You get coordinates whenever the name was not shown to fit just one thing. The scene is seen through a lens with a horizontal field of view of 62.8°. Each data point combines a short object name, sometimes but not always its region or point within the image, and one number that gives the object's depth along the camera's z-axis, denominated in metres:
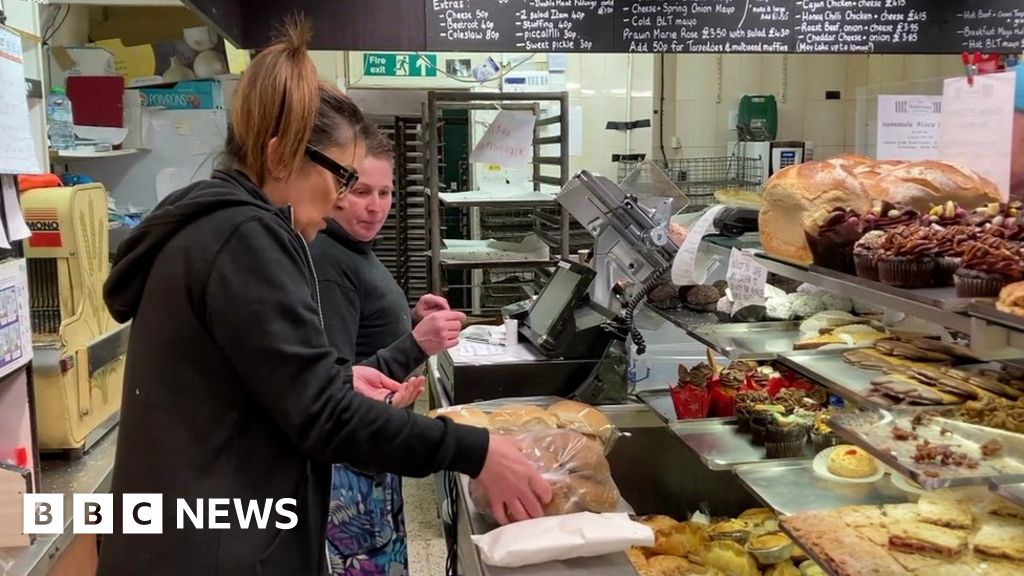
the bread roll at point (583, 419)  1.77
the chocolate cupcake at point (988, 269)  1.22
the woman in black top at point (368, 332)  2.03
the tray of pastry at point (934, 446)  1.25
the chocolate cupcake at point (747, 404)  2.02
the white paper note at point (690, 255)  1.96
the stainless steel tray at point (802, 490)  1.68
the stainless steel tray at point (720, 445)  1.85
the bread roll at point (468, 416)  1.84
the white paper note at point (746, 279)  1.93
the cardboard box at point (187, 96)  4.20
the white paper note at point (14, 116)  1.95
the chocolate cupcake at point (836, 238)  1.53
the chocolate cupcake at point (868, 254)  1.41
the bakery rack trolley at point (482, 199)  4.00
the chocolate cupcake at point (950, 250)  1.32
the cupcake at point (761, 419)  1.94
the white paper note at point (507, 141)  4.05
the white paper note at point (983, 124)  1.67
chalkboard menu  3.47
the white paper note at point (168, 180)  4.20
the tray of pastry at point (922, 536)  1.41
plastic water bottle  3.21
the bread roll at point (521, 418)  1.78
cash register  2.20
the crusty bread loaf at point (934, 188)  1.64
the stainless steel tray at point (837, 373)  1.50
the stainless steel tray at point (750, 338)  1.84
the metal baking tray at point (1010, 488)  1.15
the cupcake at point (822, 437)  1.94
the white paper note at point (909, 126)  2.40
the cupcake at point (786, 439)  1.90
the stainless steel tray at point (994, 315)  1.10
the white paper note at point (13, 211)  1.98
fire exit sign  5.32
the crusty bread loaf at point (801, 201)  1.69
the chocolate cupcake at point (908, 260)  1.33
